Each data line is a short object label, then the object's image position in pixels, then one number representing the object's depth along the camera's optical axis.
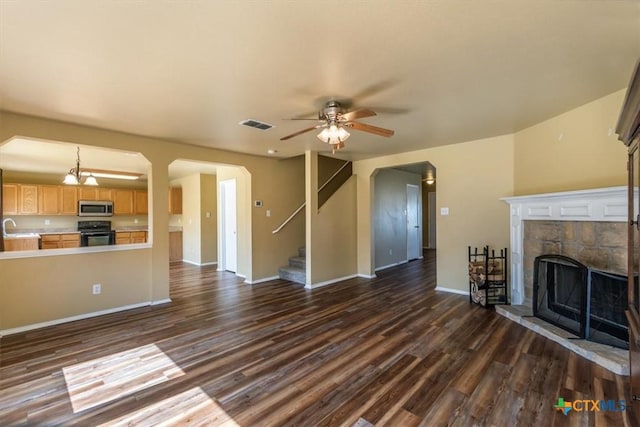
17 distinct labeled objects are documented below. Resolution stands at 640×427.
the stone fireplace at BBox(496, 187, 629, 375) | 2.59
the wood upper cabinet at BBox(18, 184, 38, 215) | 6.19
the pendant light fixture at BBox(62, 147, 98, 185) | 4.81
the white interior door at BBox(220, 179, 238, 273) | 6.44
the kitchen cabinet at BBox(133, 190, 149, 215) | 7.73
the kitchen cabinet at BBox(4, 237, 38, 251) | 5.54
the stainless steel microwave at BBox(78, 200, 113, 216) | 6.92
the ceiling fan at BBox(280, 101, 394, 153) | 2.81
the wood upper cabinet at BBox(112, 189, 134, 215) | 7.44
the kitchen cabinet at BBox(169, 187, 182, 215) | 8.00
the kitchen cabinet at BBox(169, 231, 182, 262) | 7.92
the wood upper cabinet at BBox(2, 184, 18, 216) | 6.09
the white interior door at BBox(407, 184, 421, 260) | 7.89
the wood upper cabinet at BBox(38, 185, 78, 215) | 6.45
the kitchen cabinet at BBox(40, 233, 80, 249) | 6.17
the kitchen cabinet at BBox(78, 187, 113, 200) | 6.94
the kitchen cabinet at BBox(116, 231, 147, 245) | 7.23
